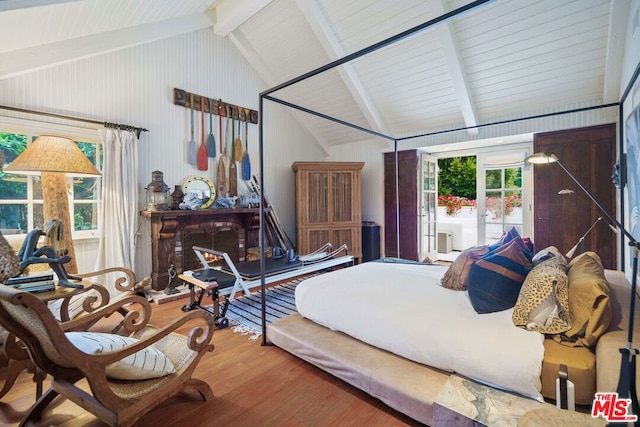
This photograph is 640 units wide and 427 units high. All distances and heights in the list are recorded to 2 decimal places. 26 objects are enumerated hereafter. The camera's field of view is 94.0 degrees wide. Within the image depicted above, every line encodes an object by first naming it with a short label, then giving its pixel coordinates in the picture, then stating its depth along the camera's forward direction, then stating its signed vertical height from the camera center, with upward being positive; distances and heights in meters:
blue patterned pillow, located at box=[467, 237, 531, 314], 1.71 -0.45
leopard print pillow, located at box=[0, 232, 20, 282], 1.86 -0.32
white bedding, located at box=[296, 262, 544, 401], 1.36 -0.67
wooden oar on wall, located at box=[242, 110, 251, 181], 4.88 +0.78
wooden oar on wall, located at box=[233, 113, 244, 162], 4.75 +0.97
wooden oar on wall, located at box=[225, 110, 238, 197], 4.69 +0.54
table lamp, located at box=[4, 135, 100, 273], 2.33 +0.35
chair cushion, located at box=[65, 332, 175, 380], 1.35 -0.73
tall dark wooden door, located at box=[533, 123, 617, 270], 3.73 +0.16
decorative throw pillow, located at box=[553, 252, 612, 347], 1.34 -0.50
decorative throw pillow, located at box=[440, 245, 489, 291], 2.14 -0.48
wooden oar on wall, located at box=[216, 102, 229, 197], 4.54 +0.50
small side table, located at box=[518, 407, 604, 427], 0.94 -0.71
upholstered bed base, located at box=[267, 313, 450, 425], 1.50 -0.93
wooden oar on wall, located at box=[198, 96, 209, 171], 4.34 +0.81
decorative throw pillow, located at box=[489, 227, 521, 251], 2.20 -0.27
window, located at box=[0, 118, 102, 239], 2.98 +0.23
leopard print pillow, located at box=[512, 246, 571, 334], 1.45 -0.51
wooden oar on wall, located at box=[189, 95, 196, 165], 4.24 +0.85
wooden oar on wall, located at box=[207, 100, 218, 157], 4.44 +1.00
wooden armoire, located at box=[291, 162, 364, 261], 5.19 +0.02
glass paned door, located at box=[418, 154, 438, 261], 5.46 -0.05
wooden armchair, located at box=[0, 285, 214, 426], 1.12 -0.70
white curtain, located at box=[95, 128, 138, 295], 3.43 +0.11
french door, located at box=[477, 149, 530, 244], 4.82 +0.15
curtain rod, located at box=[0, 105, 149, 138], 2.89 +0.99
